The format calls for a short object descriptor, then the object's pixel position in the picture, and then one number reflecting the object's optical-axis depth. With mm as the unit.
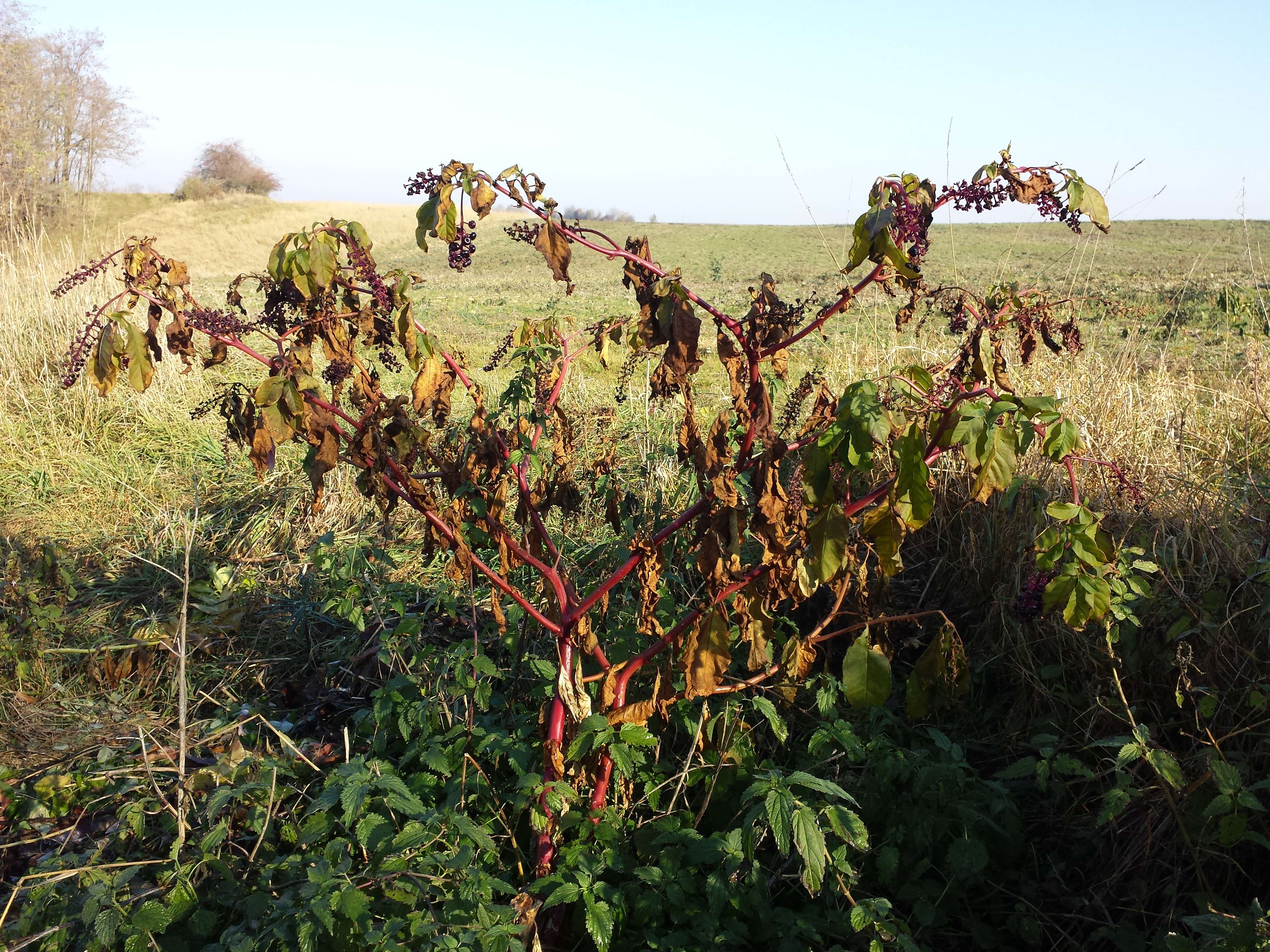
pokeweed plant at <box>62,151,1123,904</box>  1565
